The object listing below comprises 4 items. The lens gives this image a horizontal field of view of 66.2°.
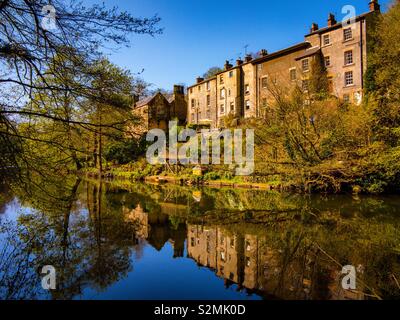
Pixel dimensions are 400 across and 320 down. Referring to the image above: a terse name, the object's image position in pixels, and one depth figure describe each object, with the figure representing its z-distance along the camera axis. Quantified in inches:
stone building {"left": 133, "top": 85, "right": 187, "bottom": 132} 1776.6
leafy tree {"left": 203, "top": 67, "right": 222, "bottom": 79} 2388.0
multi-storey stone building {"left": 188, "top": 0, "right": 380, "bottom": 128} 1040.8
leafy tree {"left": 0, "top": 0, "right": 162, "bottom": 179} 243.0
